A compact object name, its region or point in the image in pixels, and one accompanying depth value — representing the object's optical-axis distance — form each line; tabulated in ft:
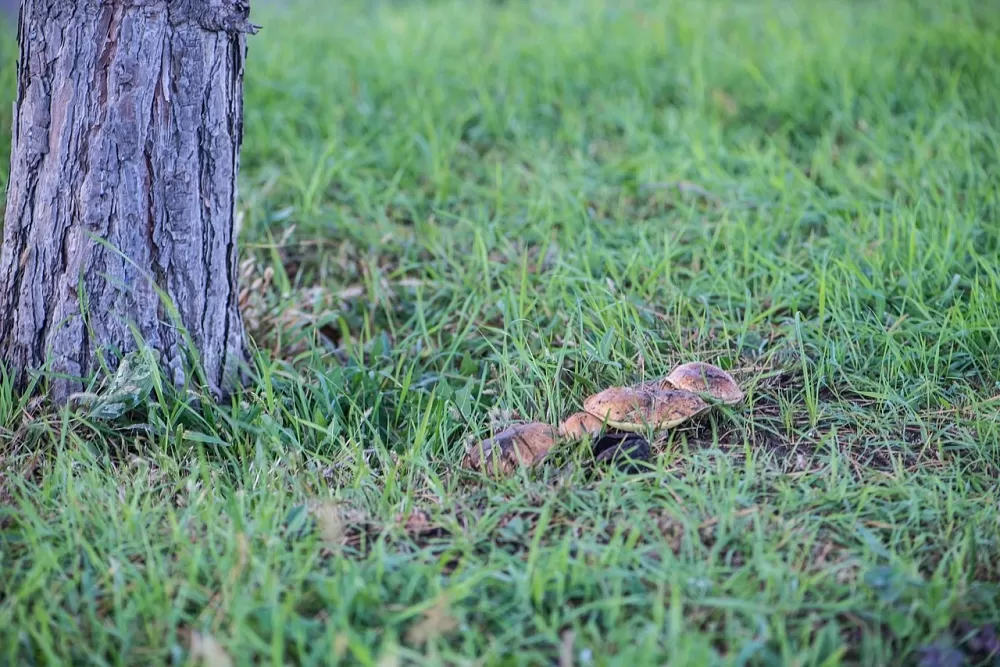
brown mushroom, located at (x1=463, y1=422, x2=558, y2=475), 7.77
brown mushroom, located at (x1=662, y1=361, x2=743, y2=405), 8.25
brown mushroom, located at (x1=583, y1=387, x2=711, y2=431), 7.95
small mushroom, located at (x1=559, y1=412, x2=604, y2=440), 8.01
